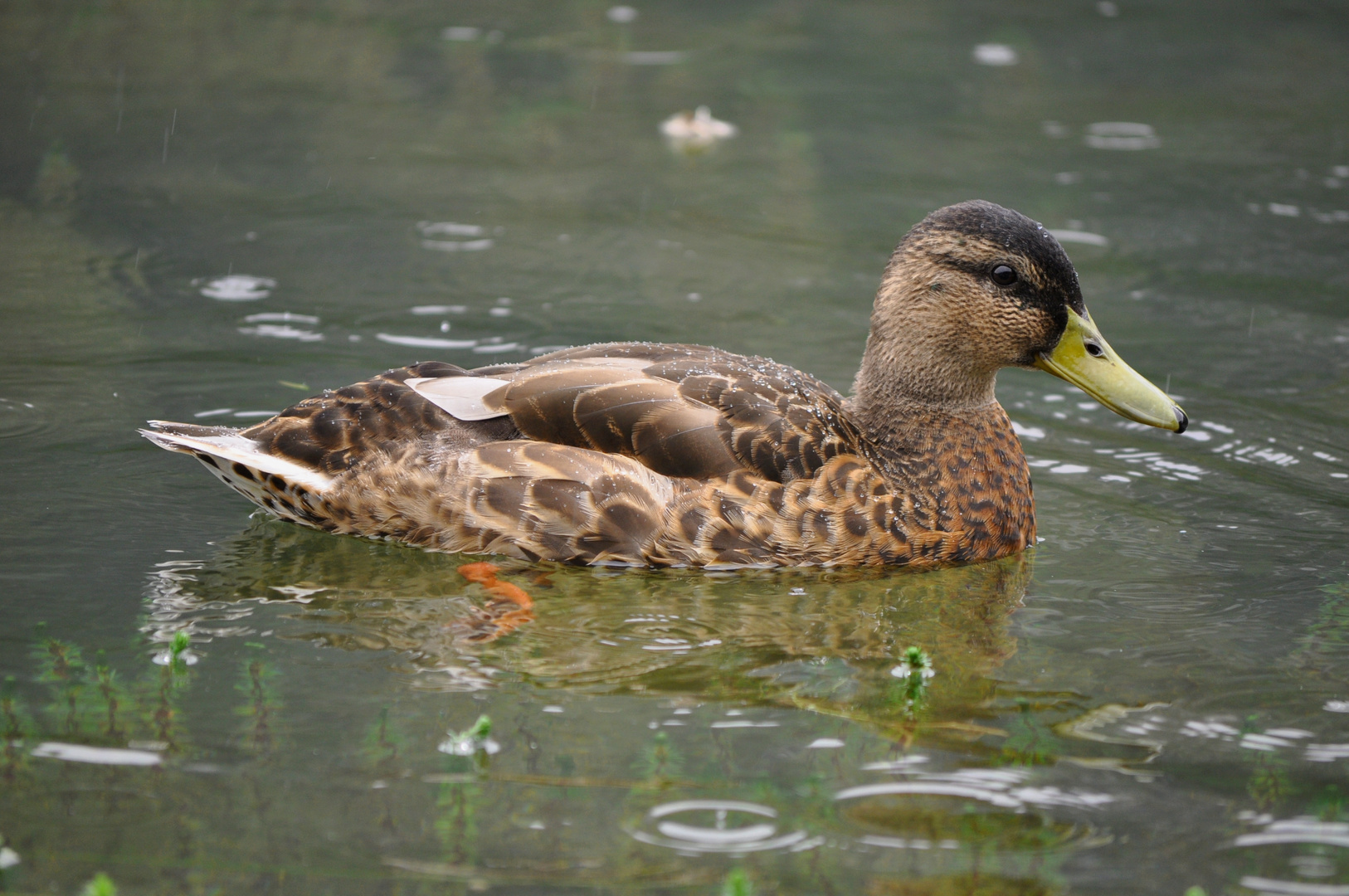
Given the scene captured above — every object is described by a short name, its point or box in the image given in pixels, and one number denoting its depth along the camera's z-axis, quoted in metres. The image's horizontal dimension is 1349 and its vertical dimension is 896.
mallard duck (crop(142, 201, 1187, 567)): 11.89
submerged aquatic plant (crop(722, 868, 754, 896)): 7.26
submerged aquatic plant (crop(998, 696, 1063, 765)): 9.36
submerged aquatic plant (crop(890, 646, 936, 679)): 10.23
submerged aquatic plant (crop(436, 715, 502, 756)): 9.08
